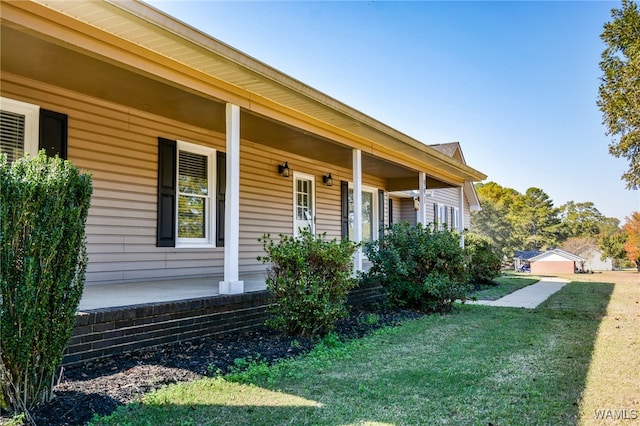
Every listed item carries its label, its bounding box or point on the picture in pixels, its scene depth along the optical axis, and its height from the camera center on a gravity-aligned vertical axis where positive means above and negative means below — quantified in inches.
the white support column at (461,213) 451.7 +23.7
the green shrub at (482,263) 430.3 -29.4
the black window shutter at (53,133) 190.8 +46.5
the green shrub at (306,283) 180.7 -20.8
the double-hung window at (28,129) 183.6 +47.0
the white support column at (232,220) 186.7 +6.7
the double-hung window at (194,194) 256.5 +25.3
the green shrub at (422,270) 262.1 -21.9
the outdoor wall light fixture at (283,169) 328.8 +50.8
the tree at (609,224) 1950.1 +48.4
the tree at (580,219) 1667.1 +67.8
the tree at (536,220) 1512.1 +55.7
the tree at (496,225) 1327.5 +30.4
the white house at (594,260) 1190.1 -73.1
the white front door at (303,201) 353.1 +28.8
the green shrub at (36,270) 92.8 -7.8
